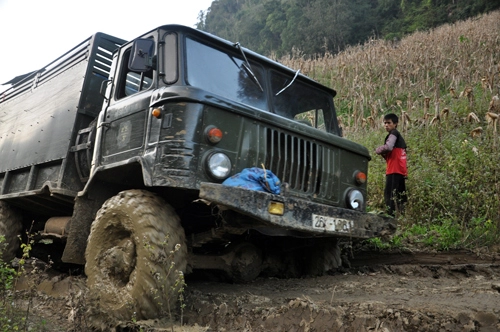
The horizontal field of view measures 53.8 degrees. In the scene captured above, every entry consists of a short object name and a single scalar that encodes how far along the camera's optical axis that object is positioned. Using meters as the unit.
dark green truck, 3.84
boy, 6.84
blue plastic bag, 3.82
